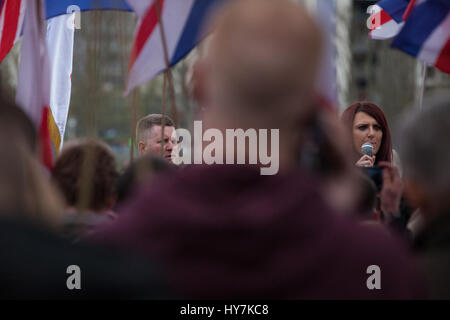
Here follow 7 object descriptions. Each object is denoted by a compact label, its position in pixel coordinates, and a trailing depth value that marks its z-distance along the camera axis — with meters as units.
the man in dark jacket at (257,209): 3.26
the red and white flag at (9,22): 9.23
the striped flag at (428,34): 8.19
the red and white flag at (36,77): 7.08
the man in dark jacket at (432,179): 4.05
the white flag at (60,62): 11.24
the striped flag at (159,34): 7.15
